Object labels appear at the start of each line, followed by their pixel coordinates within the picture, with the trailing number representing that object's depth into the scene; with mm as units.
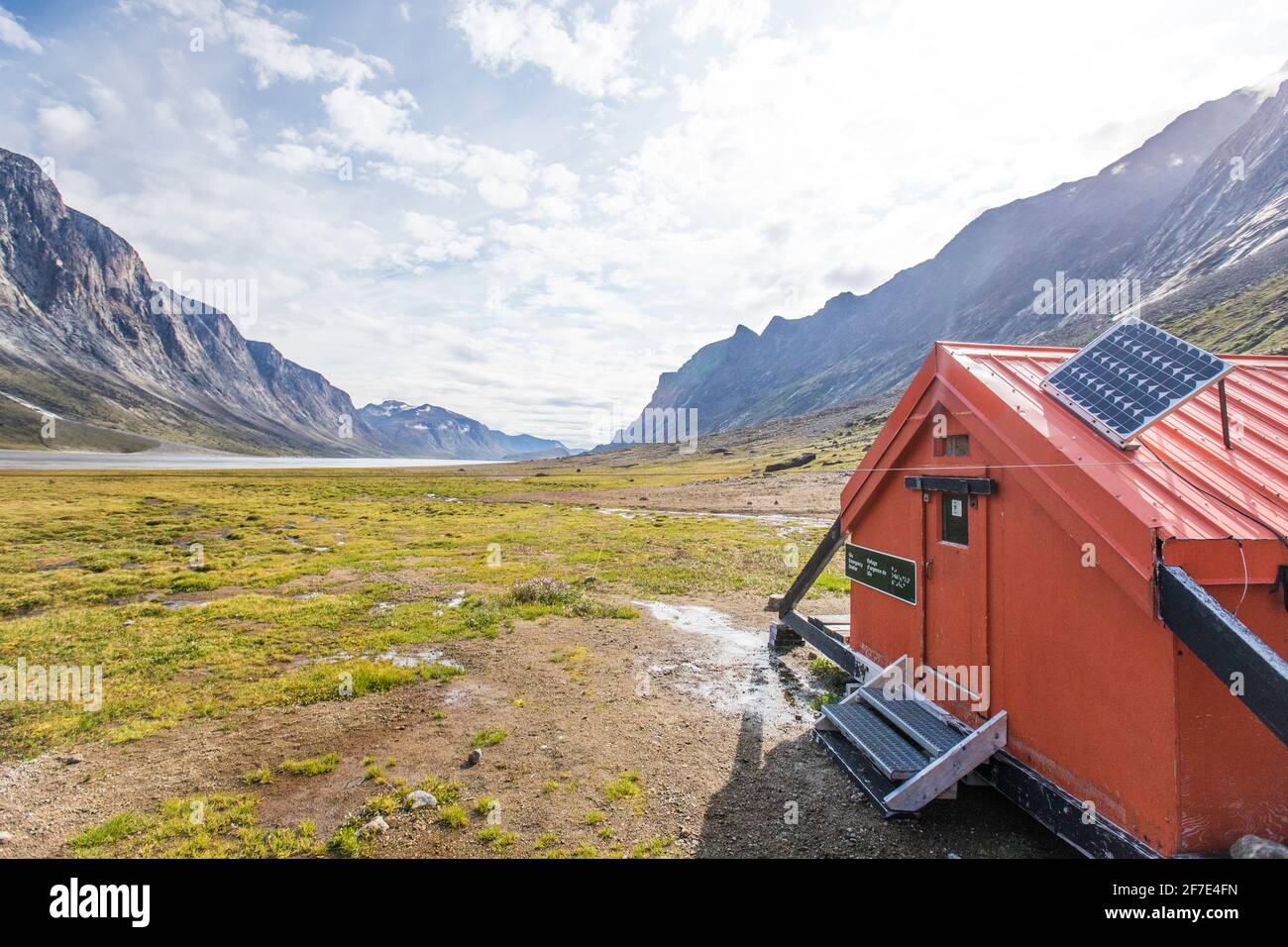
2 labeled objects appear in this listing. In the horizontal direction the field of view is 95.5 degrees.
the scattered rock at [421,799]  8023
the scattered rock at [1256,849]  4770
